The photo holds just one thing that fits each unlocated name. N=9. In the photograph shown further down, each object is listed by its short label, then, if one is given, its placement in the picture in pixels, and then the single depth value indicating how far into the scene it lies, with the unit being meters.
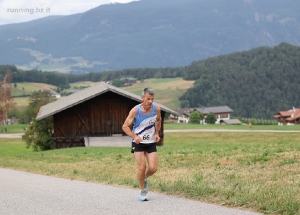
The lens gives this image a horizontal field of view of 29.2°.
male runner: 10.10
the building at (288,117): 136.00
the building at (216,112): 163.95
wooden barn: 41.22
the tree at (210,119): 137.12
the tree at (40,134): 42.72
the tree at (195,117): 135.25
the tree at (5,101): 88.86
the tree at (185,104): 189.75
